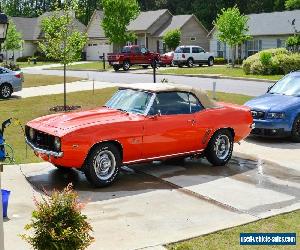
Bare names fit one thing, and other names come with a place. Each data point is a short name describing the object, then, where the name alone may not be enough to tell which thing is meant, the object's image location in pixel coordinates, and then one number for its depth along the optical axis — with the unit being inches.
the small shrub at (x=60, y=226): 180.4
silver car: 882.8
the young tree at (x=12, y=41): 1830.7
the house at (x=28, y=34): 2801.4
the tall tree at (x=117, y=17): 1937.7
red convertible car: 318.7
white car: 1722.4
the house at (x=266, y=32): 1888.9
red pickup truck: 1609.3
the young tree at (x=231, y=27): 1689.2
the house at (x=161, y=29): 2346.2
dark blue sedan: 475.5
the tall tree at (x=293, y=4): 2373.3
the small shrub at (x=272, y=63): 1251.2
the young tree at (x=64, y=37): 743.1
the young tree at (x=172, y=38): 2164.1
